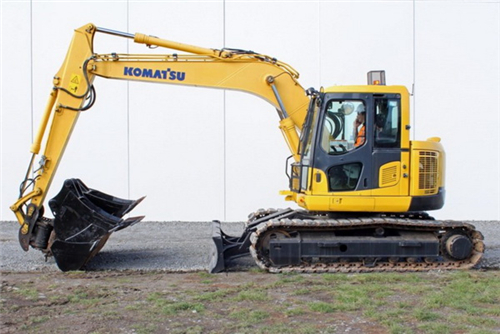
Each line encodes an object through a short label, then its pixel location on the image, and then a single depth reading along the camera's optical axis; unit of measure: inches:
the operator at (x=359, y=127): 306.5
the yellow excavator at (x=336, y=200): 306.2
